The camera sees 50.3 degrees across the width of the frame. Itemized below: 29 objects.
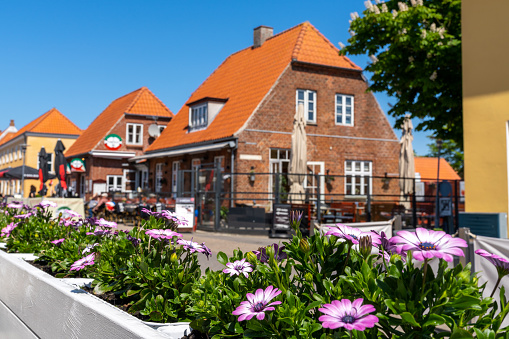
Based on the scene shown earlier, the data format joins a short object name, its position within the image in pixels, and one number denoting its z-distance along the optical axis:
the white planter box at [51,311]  2.79
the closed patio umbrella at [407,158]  23.05
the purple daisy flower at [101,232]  4.68
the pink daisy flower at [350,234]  2.15
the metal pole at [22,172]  35.50
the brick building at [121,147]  37.88
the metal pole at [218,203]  19.89
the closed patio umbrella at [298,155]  20.44
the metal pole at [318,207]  18.33
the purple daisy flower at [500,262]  1.93
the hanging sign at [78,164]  39.16
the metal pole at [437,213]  18.17
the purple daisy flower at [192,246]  3.17
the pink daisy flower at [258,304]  1.94
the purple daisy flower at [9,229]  6.69
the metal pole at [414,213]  18.94
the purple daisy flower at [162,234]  3.20
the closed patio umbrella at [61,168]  20.17
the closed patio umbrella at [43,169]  21.75
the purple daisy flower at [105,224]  4.62
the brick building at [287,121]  25.42
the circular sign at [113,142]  37.69
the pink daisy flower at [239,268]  2.47
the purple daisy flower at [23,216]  6.59
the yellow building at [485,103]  9.48
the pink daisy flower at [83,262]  4.04
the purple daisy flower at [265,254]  2.51
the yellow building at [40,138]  62.28
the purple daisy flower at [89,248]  4.45
